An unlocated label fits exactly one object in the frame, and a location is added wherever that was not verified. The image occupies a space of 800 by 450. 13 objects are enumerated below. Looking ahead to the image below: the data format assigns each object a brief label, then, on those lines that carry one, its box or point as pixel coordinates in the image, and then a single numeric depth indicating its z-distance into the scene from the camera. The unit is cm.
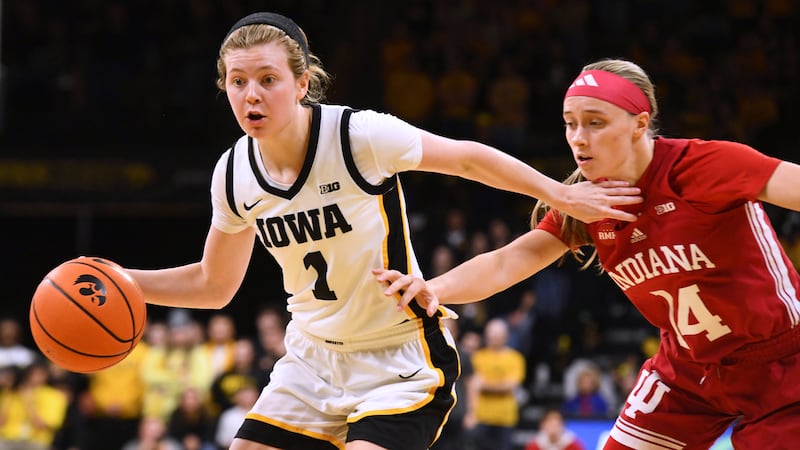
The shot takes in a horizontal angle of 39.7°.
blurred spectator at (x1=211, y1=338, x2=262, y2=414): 1133
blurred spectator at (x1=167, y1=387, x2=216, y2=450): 1146
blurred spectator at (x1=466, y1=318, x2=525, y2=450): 1088
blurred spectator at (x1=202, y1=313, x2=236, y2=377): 1186
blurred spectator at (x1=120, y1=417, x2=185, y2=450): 1141
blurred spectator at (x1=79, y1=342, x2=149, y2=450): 1210
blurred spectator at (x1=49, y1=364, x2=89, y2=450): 1202
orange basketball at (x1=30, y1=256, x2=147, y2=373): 435
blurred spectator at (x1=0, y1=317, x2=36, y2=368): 1250
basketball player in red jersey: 413
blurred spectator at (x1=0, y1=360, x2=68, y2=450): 1184
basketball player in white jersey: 420
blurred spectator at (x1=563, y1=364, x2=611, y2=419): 1110
